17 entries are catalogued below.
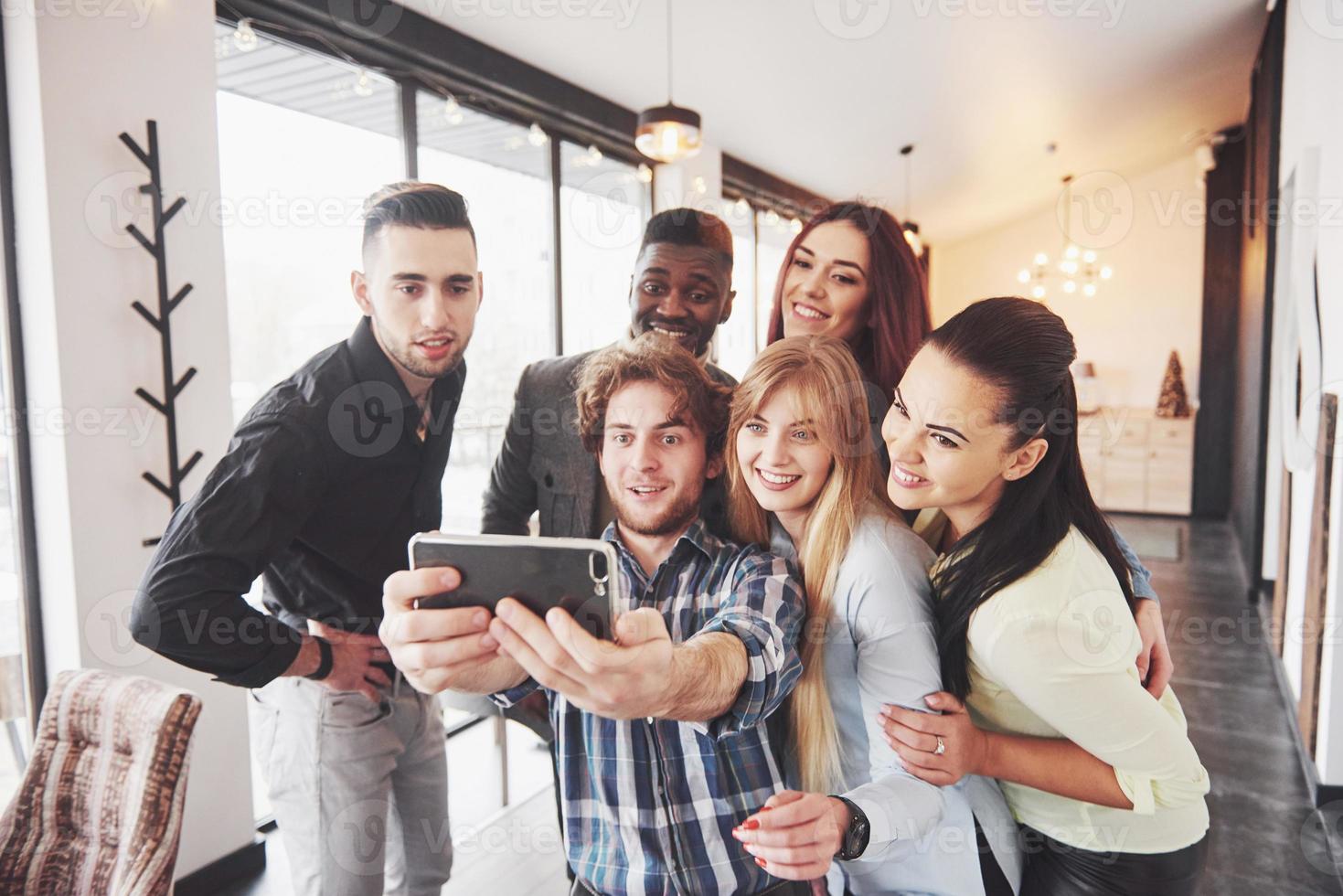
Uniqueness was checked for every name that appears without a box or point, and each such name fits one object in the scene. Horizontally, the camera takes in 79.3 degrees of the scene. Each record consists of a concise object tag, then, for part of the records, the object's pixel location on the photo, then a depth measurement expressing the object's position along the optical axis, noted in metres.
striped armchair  1.58
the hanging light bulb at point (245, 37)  2.83
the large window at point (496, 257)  3.81
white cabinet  9.02
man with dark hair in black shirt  1.42
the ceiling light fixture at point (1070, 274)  8.60
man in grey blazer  1.87
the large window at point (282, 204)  2.84
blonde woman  1.21
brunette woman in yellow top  1.14
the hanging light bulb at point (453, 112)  3.88
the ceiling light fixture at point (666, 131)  3.41
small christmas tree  9.13
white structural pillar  2.19
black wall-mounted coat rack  2.34
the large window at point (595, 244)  4.94
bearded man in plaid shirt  1.12
